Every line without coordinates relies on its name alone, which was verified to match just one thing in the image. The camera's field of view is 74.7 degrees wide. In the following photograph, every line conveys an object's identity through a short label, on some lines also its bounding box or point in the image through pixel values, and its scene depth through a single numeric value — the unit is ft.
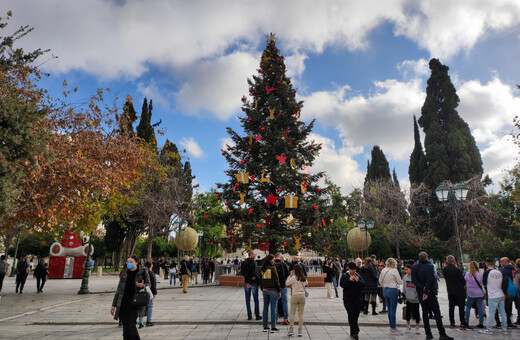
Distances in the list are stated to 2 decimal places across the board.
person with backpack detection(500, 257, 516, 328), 28.84
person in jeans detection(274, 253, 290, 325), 29.14
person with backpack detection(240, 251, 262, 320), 31.07
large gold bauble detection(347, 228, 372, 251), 83.25
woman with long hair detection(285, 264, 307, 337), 24.36
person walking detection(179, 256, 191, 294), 54.75
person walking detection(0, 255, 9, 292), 47.78
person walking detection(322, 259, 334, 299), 48.47
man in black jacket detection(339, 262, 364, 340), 23.48
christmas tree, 64.03
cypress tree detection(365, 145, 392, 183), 169.58
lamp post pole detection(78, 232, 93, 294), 53.36
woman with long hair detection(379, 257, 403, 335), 25.34
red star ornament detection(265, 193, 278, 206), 65.16
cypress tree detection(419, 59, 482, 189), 114.52
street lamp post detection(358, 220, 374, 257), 66.70
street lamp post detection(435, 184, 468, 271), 43.04
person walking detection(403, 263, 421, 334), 26.37
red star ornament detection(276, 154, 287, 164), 67.26
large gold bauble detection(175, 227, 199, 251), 92.73
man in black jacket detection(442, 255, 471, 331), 27.76
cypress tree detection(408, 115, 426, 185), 126.41
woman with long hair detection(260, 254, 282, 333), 25.90
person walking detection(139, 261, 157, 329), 28.56
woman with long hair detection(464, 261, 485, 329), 28.53
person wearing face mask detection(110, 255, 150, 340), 19.60
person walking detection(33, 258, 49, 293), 54.90
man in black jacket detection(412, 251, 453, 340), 23.73
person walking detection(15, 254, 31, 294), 54.19
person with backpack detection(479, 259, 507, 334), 26.63
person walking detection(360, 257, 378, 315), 34.60
